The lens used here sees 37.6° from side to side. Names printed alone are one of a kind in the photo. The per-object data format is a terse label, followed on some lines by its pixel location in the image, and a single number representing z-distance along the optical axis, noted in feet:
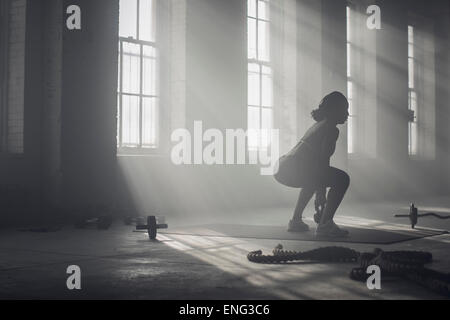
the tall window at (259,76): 36.11
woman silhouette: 19.76
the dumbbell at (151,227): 19.02
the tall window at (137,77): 29.17
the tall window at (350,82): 44.24
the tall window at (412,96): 50.96
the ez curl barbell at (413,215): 22.06
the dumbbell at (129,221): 24.40
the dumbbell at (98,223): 22.70
